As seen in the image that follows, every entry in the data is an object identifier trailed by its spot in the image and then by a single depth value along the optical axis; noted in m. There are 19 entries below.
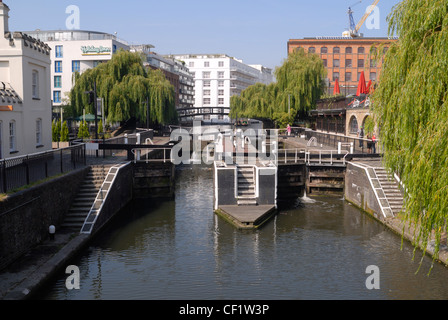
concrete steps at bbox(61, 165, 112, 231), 20.44
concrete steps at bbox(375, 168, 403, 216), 23.22
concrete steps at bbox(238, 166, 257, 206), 25.22
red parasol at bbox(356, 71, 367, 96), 47.66
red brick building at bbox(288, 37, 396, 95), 103.25
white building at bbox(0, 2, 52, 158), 23.81
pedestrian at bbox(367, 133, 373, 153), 34.09
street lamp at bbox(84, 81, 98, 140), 33.81
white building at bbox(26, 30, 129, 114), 82.81
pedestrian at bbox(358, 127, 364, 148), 40.55
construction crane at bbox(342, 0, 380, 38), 142.07
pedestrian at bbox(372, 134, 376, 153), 32.80
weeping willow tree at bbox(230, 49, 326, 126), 60.91
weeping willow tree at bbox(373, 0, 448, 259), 12.62
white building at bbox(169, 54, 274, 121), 152.88
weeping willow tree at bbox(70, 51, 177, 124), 52.50
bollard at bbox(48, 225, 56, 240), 18.16
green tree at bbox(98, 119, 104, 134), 49.05
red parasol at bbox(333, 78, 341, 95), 63.08
